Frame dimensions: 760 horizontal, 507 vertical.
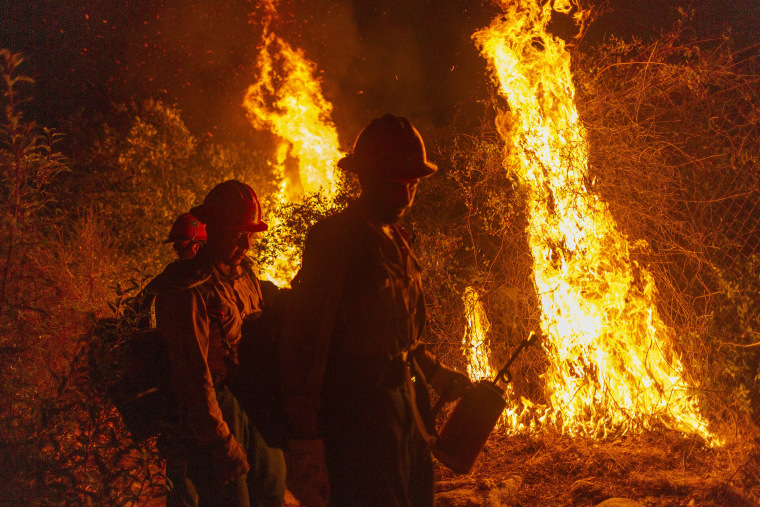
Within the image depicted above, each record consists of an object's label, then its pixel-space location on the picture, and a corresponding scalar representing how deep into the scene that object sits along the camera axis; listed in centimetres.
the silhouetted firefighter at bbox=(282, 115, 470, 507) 226
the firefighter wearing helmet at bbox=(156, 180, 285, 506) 284
